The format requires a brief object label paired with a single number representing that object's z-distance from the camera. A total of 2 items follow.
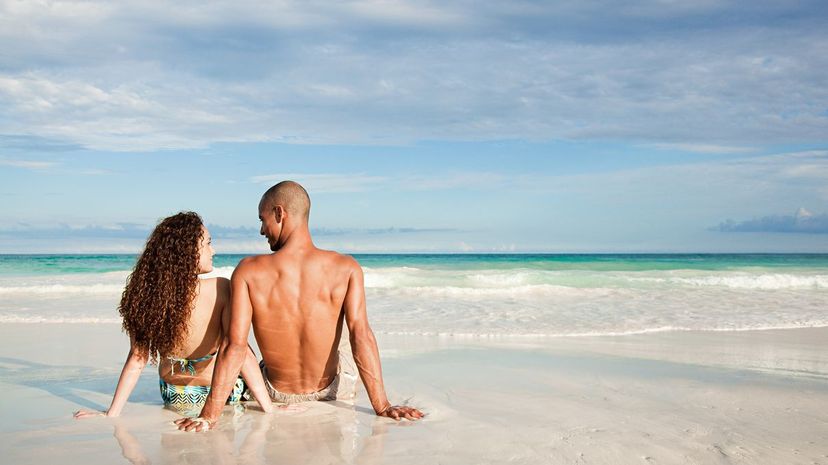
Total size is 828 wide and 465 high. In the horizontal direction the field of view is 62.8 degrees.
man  4.07
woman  4.18
